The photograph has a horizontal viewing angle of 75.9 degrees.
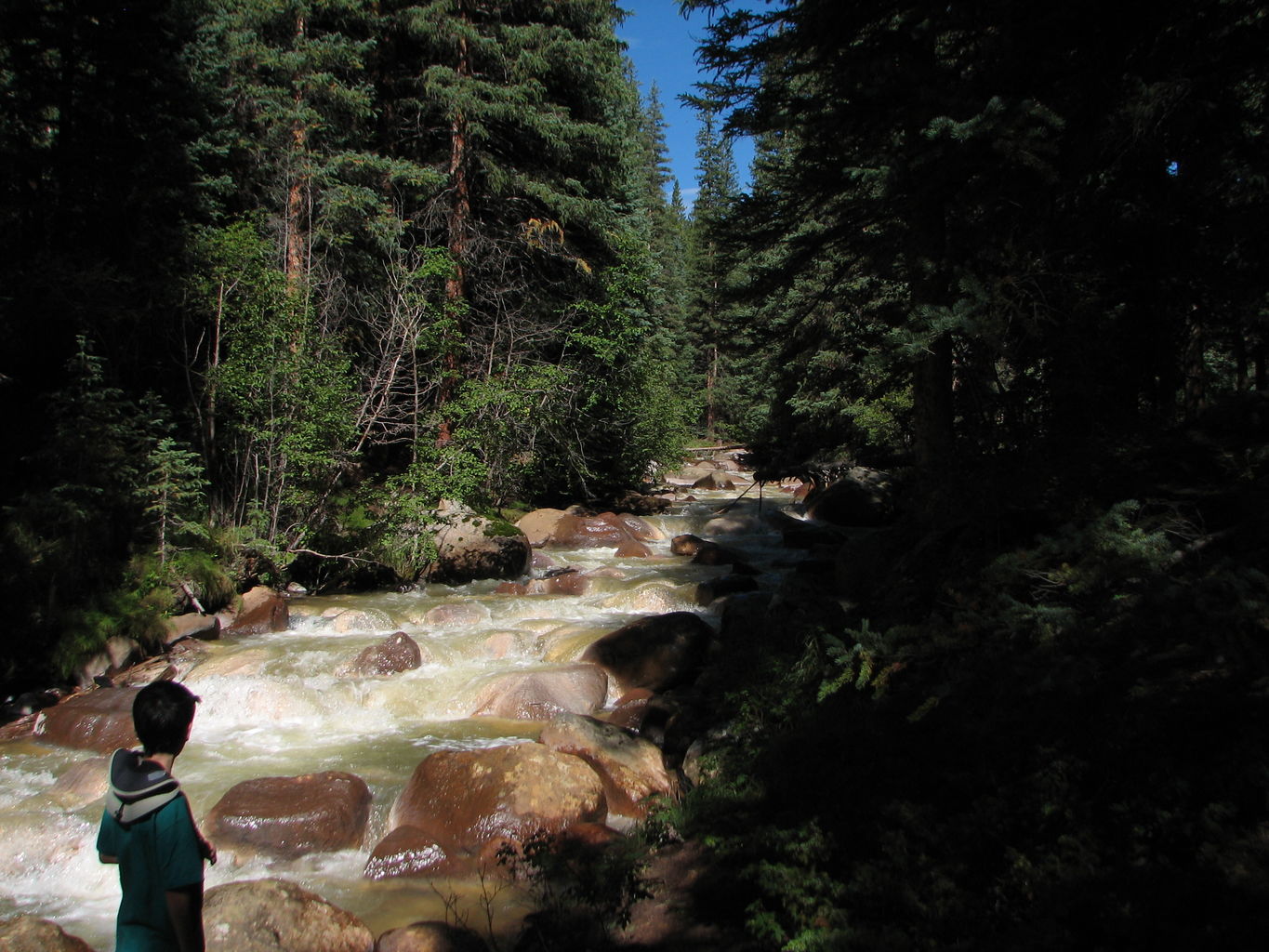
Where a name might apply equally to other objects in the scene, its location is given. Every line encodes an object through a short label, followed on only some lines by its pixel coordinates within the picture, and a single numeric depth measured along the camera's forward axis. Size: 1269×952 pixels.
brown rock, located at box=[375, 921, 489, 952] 4.35
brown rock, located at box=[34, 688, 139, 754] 7.30
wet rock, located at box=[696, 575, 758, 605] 11.51
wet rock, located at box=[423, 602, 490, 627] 10.84
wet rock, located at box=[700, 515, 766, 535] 18.09
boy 2.64
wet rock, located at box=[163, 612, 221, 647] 9.67
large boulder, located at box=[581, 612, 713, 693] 8.79
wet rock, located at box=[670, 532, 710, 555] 15.59
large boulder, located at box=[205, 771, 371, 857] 5.71
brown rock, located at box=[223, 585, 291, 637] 10.35
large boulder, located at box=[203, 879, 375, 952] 4.34
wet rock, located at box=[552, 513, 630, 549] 16.42
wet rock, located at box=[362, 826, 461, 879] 5.50
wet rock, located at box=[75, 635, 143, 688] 8.68
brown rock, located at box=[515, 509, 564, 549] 16.47
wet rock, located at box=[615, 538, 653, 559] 15.35
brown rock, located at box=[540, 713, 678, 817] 6.30
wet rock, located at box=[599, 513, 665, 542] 17.28
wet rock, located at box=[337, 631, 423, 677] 8.85
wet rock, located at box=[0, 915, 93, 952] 4.12
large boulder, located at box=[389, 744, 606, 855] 5.74
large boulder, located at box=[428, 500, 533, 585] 13.38
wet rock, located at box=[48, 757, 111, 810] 6.26
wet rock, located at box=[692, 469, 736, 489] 27.47
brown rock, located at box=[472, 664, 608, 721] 8.09
